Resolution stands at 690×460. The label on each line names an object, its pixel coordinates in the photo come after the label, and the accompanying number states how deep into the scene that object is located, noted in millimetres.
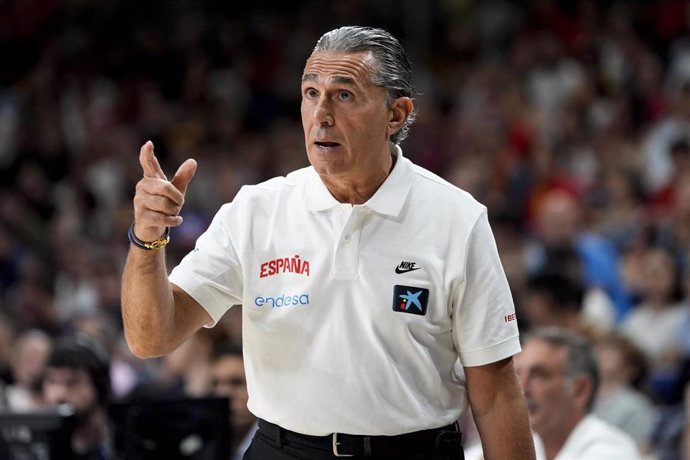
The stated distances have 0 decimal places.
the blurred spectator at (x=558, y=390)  10086
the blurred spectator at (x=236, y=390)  11930
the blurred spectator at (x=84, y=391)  10742
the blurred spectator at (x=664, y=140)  19250
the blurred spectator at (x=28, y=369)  13727
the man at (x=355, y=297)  6164
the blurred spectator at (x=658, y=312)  14812
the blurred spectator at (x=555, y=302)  14250
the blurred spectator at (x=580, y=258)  15641
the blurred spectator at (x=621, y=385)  12680
